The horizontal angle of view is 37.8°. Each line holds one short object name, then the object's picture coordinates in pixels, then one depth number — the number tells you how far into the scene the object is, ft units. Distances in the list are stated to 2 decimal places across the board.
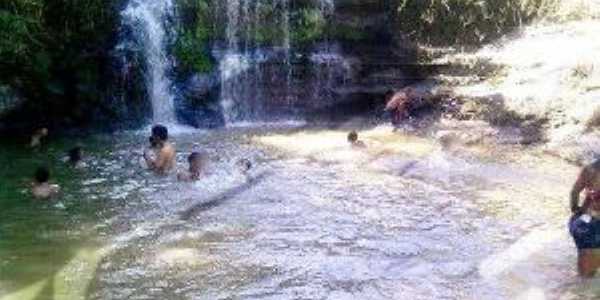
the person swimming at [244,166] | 46.19
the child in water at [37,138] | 54.24
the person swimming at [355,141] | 51.34
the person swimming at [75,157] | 48.14
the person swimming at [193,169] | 44.16
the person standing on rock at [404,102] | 56.03
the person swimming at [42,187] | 41.52
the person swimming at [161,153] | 45.21
